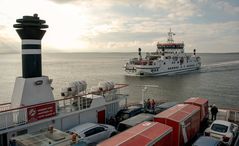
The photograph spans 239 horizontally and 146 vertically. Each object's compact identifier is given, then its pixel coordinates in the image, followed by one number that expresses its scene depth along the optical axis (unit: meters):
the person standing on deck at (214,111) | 18.60
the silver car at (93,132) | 12.66
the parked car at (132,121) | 14.67
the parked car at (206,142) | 12.08
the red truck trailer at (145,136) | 9.89
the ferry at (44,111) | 10.52
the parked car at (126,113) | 17.91
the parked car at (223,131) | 14.05
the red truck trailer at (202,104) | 17.47
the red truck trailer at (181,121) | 13.18
